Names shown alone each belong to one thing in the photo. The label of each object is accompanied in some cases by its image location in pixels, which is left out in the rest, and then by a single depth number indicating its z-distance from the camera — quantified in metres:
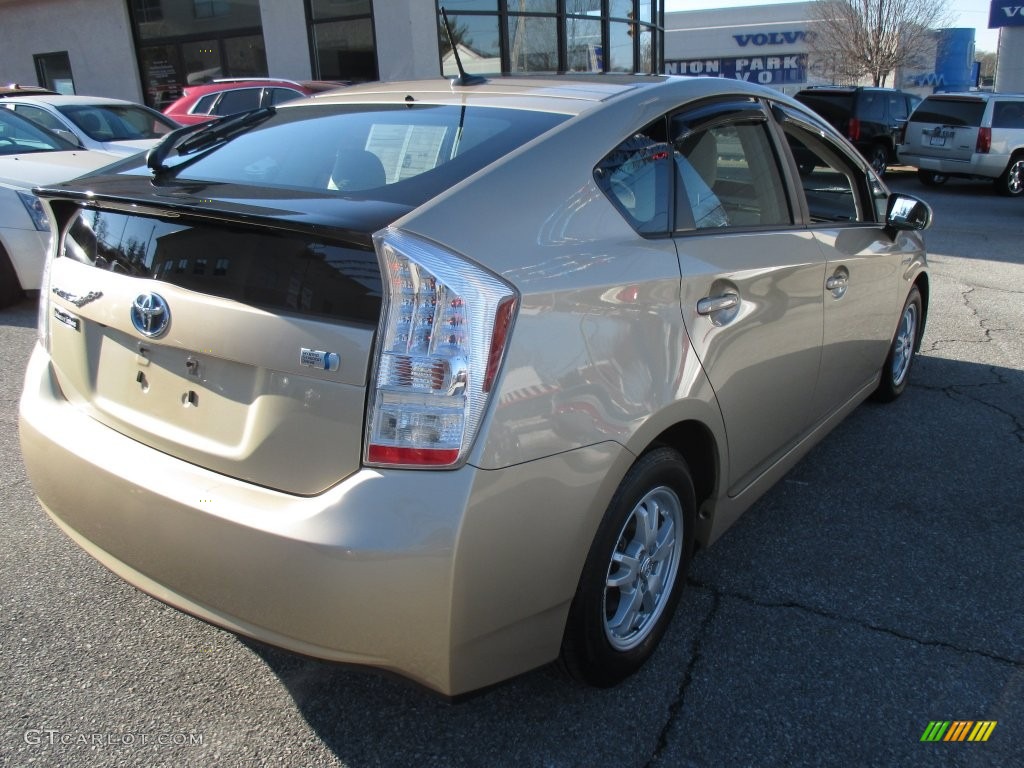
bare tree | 30.50
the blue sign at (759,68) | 45.84
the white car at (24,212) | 6.34
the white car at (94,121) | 8.00
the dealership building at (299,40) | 16.70
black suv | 17.64
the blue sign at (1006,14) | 25.14
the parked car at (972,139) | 15.06
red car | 13.19
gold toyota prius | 1.83
